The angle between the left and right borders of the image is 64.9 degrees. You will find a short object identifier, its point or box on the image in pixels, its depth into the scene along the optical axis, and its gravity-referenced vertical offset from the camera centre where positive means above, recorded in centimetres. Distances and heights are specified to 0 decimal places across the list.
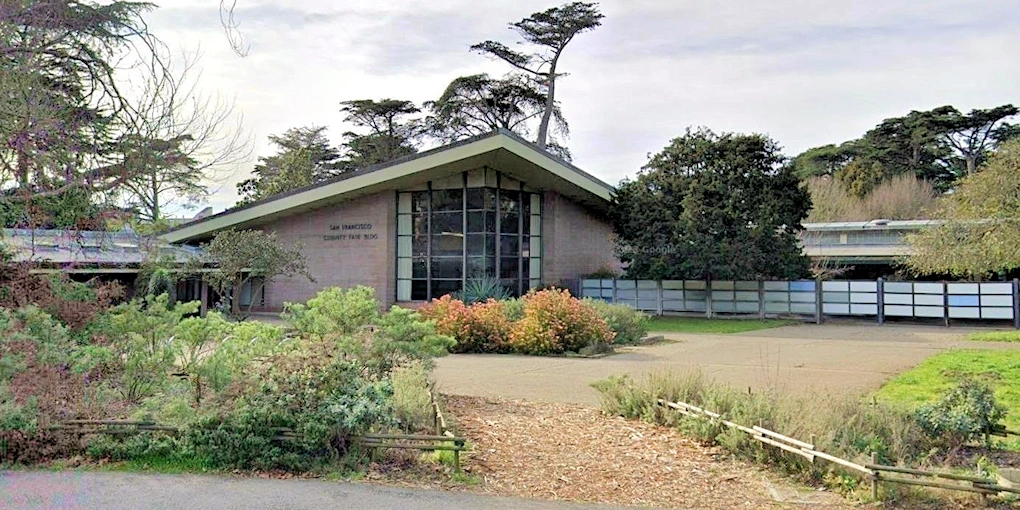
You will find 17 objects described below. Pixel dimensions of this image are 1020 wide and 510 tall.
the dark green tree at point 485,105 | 4053 +886
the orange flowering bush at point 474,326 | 1508 -93
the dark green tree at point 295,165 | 4244 +667
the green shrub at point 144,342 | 794 -70
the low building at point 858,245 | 3475 +149
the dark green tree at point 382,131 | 4412 +825
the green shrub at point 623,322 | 1712 -95
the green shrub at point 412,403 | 693 -113
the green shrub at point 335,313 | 888 -40
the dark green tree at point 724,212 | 2320 +194
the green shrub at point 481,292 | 2327 -42
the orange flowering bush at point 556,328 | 1473 -94
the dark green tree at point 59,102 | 866 +206
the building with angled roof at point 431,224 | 2467 +178
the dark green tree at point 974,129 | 4097 +783
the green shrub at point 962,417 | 642 -113
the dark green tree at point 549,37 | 3812 +1177
